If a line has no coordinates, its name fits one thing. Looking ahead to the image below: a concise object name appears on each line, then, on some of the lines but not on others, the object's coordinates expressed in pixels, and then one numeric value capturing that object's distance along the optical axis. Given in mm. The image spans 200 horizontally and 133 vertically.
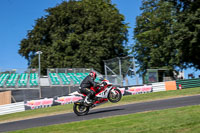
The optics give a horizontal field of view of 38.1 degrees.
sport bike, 13609
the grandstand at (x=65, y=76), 31238
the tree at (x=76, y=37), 43406
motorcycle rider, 13430
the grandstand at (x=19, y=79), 30859
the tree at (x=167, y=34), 33344
